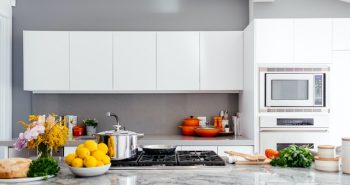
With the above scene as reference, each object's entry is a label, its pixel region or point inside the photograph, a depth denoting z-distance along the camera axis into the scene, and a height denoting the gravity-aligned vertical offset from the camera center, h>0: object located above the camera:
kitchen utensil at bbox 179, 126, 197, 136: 4.07 -0.44
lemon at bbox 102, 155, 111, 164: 1.87 -0.36
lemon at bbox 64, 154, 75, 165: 1.85 -0.35
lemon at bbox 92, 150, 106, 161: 1.86 -0.33
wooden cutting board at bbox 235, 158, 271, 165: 2.21 -0.44
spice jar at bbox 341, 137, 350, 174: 1.86 -0.33
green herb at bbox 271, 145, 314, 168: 2.11 -0.40
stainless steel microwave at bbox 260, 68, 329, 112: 3.52 +0.04
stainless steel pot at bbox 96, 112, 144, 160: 2.06 -0.30
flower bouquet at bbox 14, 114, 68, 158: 1.84 -0.23
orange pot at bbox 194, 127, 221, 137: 3.85 -0.42
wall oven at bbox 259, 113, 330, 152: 3.47 -0.37
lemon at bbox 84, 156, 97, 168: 1.83 -0.37
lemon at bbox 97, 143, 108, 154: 1.90 -0.30
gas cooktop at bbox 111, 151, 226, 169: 2.06 -0.42
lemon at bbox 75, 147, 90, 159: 1.84 -0.32
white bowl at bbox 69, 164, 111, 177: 1.82 -0.41
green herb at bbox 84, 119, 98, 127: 4.16 -0.37
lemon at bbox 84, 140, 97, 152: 1.85 -0.28
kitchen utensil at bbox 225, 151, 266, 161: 2.21 -0.41
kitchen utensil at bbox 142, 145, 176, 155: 2.35 -0.39
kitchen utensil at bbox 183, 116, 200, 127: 4.13 -0.34
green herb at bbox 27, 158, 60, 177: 1.83 -0.40
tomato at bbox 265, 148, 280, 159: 2.29 -0.40
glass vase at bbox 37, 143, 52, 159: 1.95 -0.33
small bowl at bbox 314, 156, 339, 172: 1.96 -0.41
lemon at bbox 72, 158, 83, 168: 1.83 -0.37
